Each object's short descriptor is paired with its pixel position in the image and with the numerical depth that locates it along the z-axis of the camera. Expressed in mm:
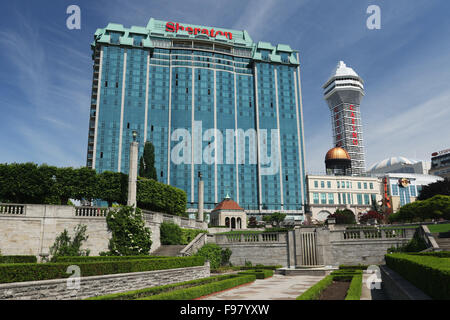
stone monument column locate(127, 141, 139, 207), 32716
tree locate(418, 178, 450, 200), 77331
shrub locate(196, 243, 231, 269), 34838
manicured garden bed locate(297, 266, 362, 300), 15027
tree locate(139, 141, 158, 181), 60594
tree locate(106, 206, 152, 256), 30141
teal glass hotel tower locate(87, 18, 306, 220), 107812
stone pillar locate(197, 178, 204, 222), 52253
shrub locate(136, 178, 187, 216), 41844
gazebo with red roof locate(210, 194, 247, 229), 81188
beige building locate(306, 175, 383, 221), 117625
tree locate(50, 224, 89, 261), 28188
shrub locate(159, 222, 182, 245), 36375
